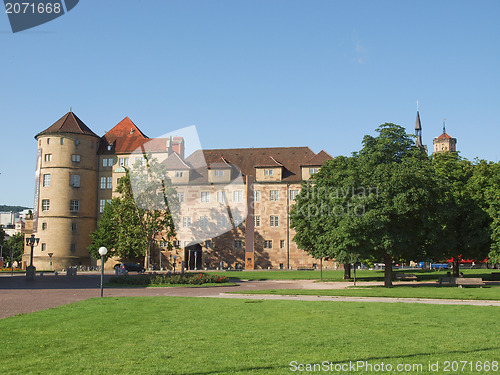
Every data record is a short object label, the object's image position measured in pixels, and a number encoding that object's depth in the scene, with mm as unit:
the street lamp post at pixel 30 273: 45156
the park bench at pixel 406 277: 44094
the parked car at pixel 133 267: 69188
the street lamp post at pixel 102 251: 24328
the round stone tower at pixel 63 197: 79750
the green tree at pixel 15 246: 130750
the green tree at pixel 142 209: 60156
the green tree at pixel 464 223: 38219
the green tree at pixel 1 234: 84731
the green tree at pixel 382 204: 33531
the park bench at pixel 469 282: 33069
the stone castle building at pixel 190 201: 80250
